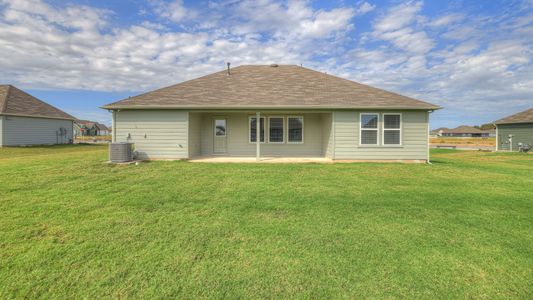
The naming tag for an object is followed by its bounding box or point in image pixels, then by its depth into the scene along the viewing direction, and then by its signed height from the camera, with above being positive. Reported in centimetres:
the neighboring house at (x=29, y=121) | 1880 +171
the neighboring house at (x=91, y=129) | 6595 +391
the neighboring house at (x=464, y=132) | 9006 +479
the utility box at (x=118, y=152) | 1005 -34
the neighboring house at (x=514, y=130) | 2142 +129
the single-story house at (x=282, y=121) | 1109 +101
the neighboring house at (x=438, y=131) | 10916 +634
